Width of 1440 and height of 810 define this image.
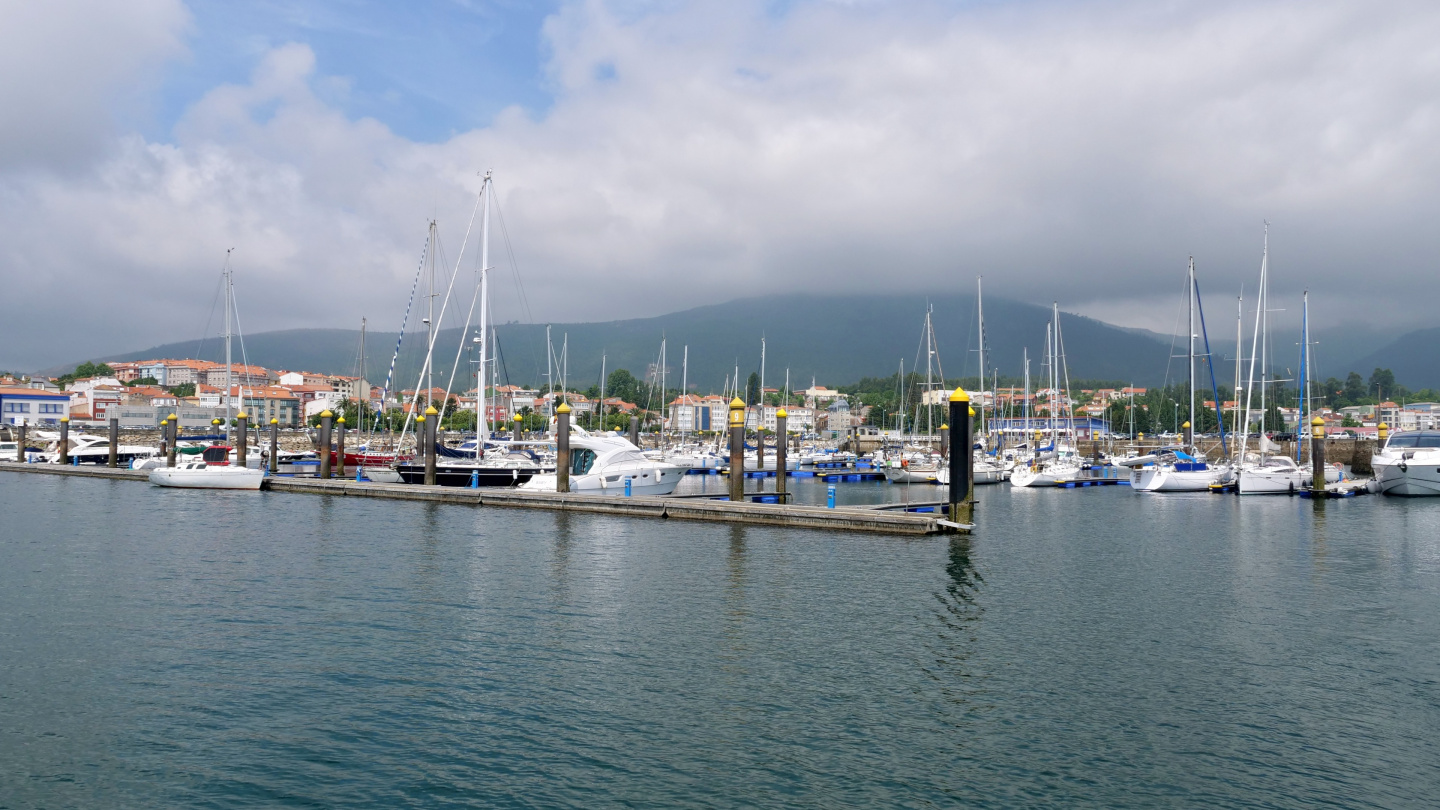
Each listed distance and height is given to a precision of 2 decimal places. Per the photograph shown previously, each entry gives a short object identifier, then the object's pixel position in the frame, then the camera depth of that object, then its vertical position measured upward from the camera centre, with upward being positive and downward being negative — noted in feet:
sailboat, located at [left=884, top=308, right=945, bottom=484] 228.22 -6.91
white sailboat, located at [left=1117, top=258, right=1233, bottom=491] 186.60 -6.77
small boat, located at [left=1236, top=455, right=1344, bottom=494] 178.40 -7.35
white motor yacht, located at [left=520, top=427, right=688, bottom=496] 141.38 -4.50
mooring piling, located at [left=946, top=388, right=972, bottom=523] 102.78 -1.95
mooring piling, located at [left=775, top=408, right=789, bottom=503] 148.43 -0.73
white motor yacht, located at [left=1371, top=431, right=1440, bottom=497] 166.81 -4.17
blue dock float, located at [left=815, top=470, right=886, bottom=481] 254.06 -9.71
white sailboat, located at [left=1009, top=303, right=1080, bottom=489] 212.64 -5.30
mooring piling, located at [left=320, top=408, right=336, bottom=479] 173.99 -0.24
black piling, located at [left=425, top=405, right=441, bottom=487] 152.15 -0.65
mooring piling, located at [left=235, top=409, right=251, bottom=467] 191.75 -0.29
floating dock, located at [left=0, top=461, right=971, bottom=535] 104.63 -8.51
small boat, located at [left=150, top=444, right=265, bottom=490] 161.07 -6.63
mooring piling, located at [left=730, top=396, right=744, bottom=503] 120.06 -1.44
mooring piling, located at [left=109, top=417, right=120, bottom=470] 225.97 -0.41
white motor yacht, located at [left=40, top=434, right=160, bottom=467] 251.19 -3.88
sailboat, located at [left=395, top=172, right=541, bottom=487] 153.69 -4.67
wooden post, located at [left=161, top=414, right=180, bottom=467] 207.92 +0.79
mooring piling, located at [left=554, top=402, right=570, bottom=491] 129.29 -2.85
